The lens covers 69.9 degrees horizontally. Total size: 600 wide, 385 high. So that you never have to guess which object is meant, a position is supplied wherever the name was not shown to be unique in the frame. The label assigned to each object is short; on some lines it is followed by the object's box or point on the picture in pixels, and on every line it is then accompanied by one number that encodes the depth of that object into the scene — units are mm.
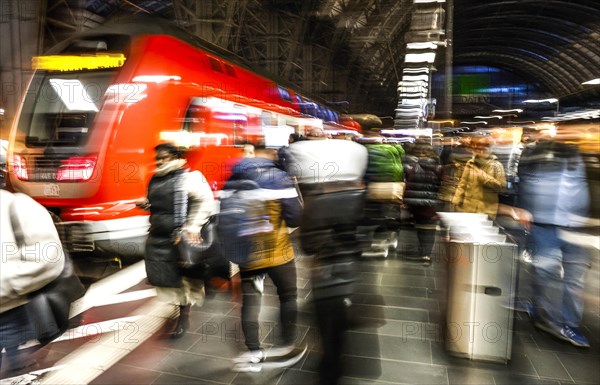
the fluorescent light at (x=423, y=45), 11479
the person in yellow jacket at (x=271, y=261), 2984
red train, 5184
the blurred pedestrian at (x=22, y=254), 2113
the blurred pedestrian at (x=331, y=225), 2463
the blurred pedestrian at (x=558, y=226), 3619
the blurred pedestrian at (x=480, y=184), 4828
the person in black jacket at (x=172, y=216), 3426
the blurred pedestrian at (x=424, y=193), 6191
